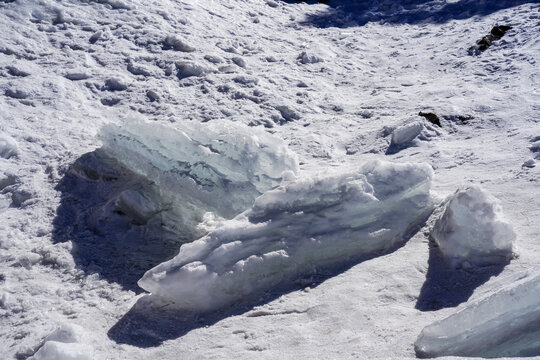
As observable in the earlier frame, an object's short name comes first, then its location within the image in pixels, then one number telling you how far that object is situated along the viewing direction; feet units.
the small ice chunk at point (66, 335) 8.01
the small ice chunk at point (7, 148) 12.05
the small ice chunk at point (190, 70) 16.24
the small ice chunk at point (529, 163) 11.25
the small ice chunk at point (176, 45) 17.16
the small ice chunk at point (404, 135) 13.64
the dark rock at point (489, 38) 18.54
